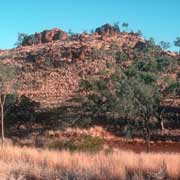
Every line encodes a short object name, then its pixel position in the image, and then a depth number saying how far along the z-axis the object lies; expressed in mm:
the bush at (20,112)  52562
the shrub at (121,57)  85250
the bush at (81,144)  26208
